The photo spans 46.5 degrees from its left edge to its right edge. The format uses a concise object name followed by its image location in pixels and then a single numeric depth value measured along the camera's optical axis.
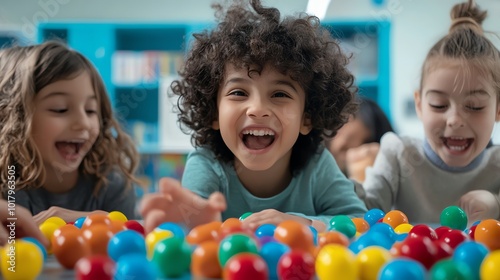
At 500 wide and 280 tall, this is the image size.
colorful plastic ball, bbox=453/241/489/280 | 0.65
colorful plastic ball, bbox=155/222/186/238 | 0.82
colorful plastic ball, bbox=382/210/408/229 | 1.10
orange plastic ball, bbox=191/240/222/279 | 0.65
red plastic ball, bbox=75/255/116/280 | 0.54
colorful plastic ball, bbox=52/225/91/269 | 0.70
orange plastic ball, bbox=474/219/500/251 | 0.84
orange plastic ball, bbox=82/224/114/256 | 0.75
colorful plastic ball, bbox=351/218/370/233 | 1.07
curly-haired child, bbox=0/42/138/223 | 1.40
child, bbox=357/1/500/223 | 1.40
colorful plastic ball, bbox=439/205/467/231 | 1.14
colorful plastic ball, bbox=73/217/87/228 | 1.03
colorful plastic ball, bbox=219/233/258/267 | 0.64
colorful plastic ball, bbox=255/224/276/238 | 0.88
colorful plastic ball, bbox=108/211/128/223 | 1.10
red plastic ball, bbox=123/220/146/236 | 0.93
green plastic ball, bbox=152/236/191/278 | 0.65
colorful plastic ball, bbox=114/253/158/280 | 0.56
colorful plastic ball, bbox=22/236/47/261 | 0.77
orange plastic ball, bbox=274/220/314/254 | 0.74
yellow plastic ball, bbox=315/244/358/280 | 0.58
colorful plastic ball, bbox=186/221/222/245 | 0.76
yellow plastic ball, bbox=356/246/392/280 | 0.62
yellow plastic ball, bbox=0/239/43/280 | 0.61
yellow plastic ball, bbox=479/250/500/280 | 0.58
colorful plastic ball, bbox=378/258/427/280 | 0.54
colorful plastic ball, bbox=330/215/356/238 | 0.98
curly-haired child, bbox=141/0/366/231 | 1.20
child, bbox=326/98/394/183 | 2.61
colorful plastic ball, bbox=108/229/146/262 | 0.70
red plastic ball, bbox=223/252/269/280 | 0.54
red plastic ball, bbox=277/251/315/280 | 0.59
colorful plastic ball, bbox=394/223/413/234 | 1.01
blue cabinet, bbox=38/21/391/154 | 4.38
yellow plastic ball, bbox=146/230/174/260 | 0.76
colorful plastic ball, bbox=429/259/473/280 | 0.56
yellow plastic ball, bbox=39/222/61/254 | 0.92
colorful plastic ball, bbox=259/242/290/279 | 0.67
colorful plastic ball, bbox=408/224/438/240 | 0.87
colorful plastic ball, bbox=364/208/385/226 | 1.19
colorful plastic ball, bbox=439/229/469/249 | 0.79
